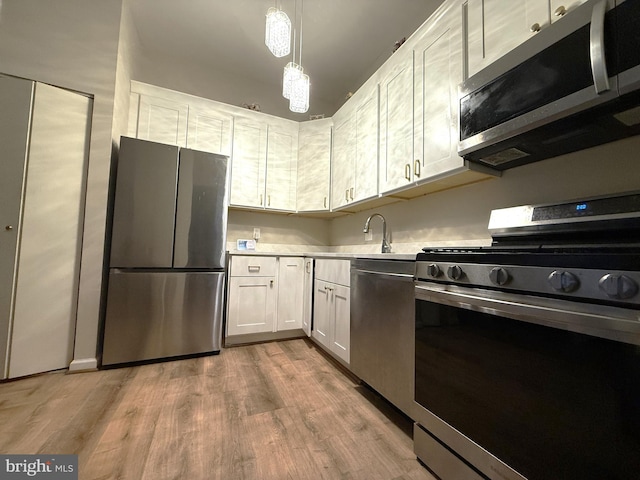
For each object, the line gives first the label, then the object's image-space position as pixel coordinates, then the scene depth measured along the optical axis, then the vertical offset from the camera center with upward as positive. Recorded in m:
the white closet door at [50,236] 1.73 +0.06
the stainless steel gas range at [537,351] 0.59 -0.26
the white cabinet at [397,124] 1.75 +0.96
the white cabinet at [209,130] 2.55 +1.21
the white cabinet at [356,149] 2.16 +0.97
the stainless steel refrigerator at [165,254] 1.96 -0.04
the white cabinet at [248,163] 2.73 +0.95
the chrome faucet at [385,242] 2.24 +0.11
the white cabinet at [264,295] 2.36 -0.41
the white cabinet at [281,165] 2.88 +0.98
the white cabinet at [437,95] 1.43 +0.96
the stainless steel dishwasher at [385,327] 1.22 -0.39
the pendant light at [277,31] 1.55 +1.35
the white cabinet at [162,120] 2.39 +1.21
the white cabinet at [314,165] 2.83 +0.99
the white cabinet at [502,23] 1.06 +1.06
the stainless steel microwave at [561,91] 0.81 +0.63
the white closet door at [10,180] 1.67 +0.42
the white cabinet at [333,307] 1.80 -0.42
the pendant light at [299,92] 1.73 +1.09
